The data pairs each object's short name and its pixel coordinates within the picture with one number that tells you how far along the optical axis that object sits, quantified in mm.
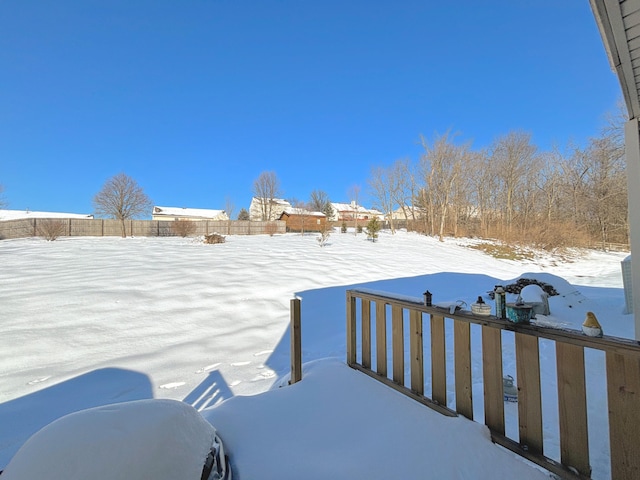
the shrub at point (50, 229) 14007
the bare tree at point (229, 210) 44456
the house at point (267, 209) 38562
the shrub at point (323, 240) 13776
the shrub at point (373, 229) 17141
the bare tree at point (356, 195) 35688
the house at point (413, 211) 28438
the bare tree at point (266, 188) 37125
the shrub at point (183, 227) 19000
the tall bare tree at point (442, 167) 22391
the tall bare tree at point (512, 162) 23344
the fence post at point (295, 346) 2539
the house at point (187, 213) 41469
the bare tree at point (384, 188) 29328
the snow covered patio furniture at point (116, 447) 873
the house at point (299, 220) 30469
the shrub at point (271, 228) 22981
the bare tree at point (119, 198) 23391
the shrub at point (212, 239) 12677
